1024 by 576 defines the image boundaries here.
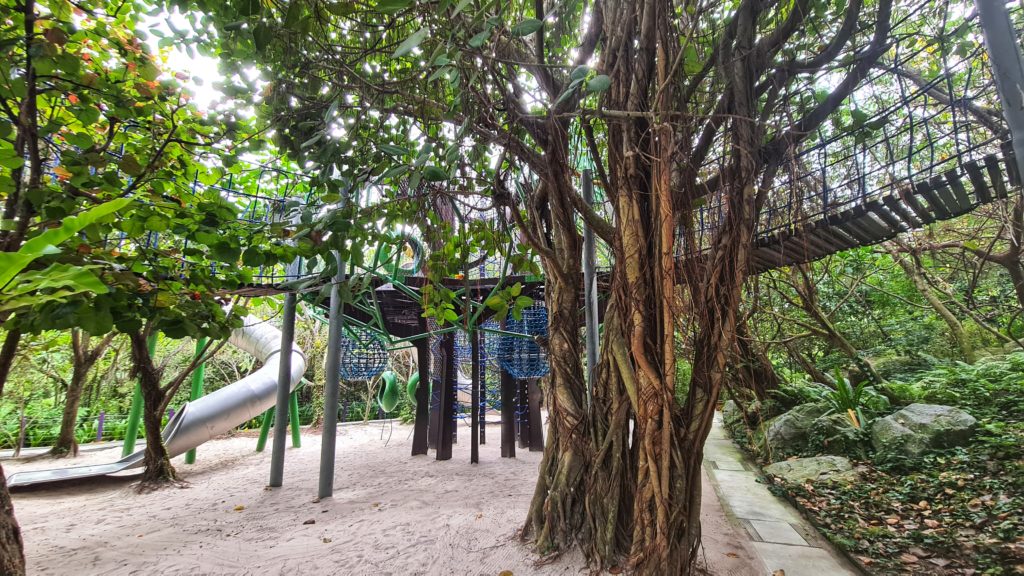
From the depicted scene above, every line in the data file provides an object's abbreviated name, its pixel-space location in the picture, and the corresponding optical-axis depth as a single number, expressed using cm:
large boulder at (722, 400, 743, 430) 595
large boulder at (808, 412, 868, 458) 400
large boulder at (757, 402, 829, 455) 437
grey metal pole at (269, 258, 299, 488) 396
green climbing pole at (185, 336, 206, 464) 570
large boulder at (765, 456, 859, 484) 354
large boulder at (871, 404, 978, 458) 355
